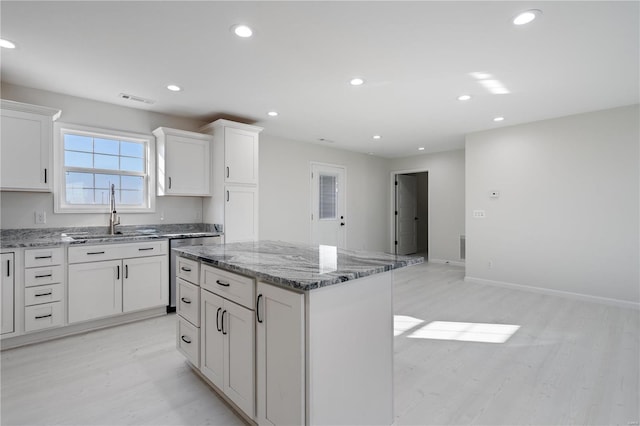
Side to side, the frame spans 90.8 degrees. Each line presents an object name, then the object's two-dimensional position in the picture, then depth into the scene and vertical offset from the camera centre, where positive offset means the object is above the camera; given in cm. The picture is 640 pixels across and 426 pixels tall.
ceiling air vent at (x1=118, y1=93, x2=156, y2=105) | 351 +133
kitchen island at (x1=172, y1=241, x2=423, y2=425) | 142 -61
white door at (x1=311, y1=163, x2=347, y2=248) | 620 +21
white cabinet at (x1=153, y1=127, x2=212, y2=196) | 397 +69
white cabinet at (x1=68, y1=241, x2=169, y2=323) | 309 -68
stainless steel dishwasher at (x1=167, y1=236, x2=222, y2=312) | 369 -65
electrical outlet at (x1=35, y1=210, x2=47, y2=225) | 336 -3
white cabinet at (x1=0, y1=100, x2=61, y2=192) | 294 +66
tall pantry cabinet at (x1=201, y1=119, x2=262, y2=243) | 417 +47
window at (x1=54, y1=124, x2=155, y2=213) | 356 +55
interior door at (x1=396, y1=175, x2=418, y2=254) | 791 +0
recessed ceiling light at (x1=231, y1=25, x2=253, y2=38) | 220 +131
